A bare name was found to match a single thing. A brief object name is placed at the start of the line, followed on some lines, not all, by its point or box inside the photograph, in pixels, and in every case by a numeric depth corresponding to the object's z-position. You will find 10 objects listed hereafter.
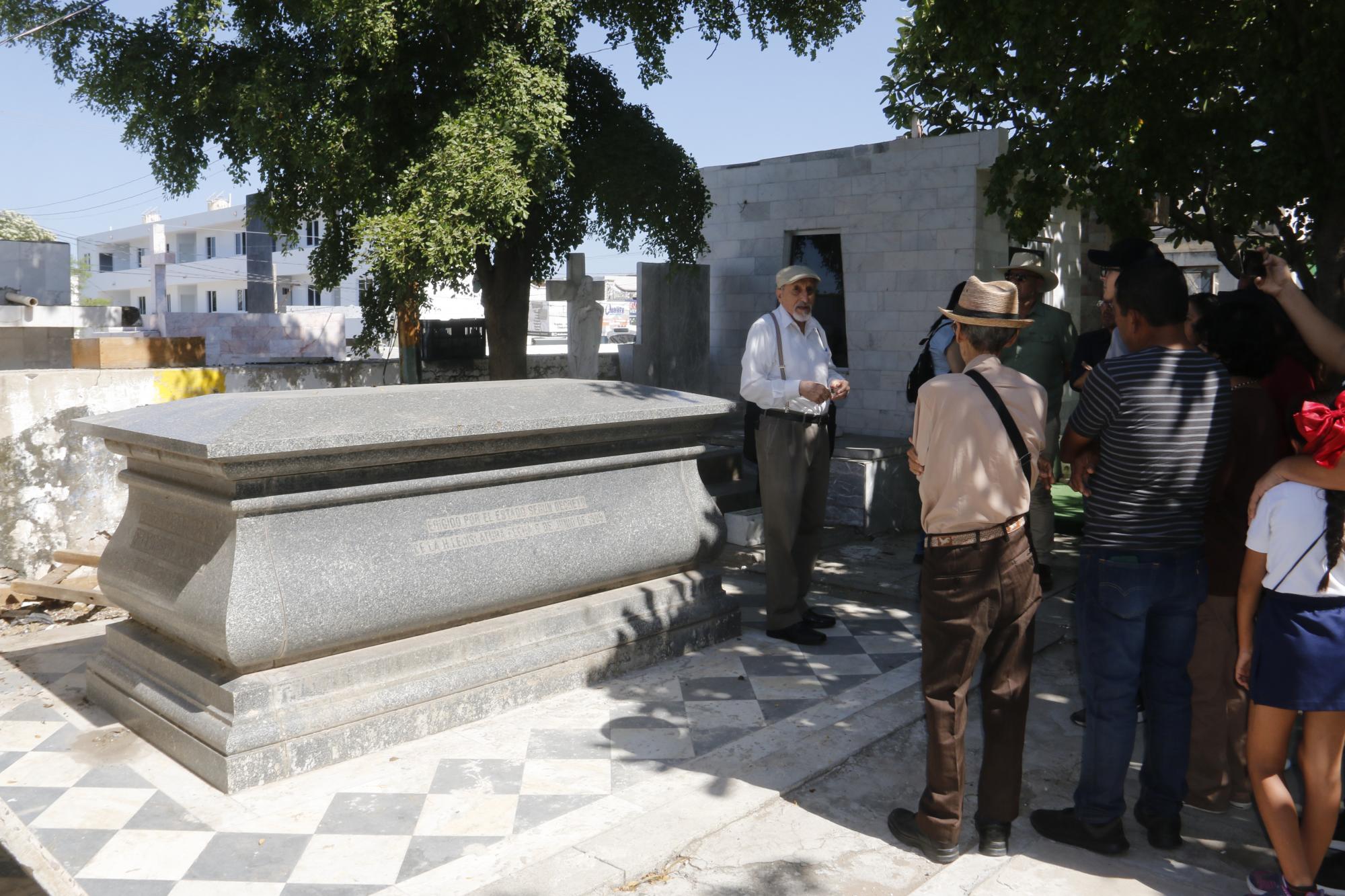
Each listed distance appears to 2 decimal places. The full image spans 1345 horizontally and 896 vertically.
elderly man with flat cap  5.61
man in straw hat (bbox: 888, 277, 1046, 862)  3.40
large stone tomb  4.09
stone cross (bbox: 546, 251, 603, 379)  11.12
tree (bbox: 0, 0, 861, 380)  8.60
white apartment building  62.31
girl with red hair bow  3.02
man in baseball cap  4.50
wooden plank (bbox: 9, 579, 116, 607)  6.30
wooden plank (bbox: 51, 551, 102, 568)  6.71
